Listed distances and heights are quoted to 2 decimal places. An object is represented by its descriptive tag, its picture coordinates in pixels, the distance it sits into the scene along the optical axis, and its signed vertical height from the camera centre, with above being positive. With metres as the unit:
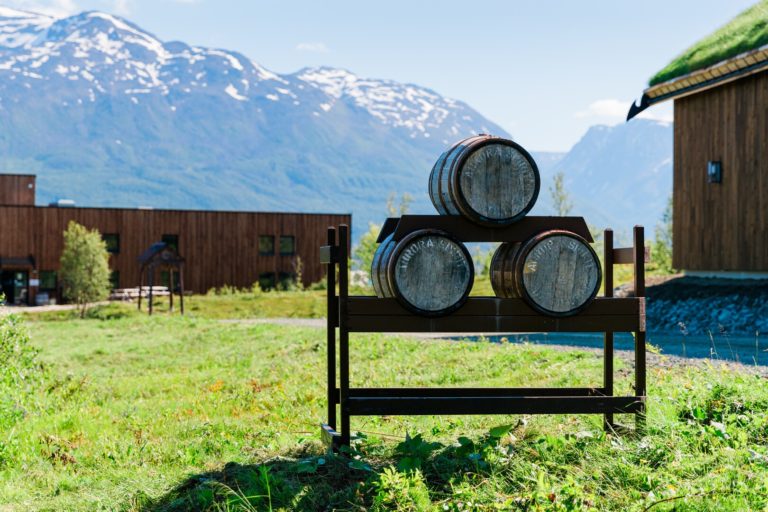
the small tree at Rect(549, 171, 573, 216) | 57.32 +4.68
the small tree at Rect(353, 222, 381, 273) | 51.80 +1.02
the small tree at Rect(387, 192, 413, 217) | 62.28 +4.53
